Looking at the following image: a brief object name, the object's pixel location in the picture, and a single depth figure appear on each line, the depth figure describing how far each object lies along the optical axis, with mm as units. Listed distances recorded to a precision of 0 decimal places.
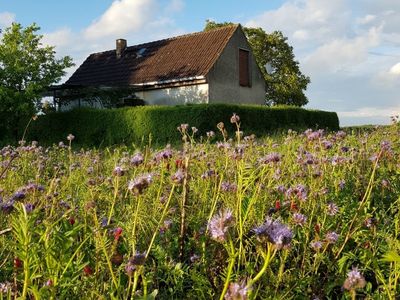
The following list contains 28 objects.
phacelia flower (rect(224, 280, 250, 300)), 1124
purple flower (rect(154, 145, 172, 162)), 3065
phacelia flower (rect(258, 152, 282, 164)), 2857
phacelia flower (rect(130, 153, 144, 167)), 2545
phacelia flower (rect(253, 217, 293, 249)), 1356
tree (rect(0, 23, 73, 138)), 25312
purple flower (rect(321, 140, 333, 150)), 4374
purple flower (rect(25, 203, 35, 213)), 1878
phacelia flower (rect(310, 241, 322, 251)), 2179
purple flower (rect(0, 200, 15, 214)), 1974
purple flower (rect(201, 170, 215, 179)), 3428
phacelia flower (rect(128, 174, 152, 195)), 1760
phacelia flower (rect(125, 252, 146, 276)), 1513
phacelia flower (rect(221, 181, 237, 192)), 2753
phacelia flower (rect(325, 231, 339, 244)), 2170
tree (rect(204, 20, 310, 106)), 41500
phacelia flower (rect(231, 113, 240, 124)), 3763
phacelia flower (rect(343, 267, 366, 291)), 1353
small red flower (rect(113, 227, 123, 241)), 1814
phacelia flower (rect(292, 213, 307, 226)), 2133
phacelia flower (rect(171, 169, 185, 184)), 2214
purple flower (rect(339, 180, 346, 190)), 3345
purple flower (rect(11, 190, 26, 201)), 2086
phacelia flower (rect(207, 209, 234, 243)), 1389
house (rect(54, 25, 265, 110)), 28016
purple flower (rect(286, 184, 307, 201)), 2451
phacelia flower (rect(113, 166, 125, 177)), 2131
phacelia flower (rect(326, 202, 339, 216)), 2604
